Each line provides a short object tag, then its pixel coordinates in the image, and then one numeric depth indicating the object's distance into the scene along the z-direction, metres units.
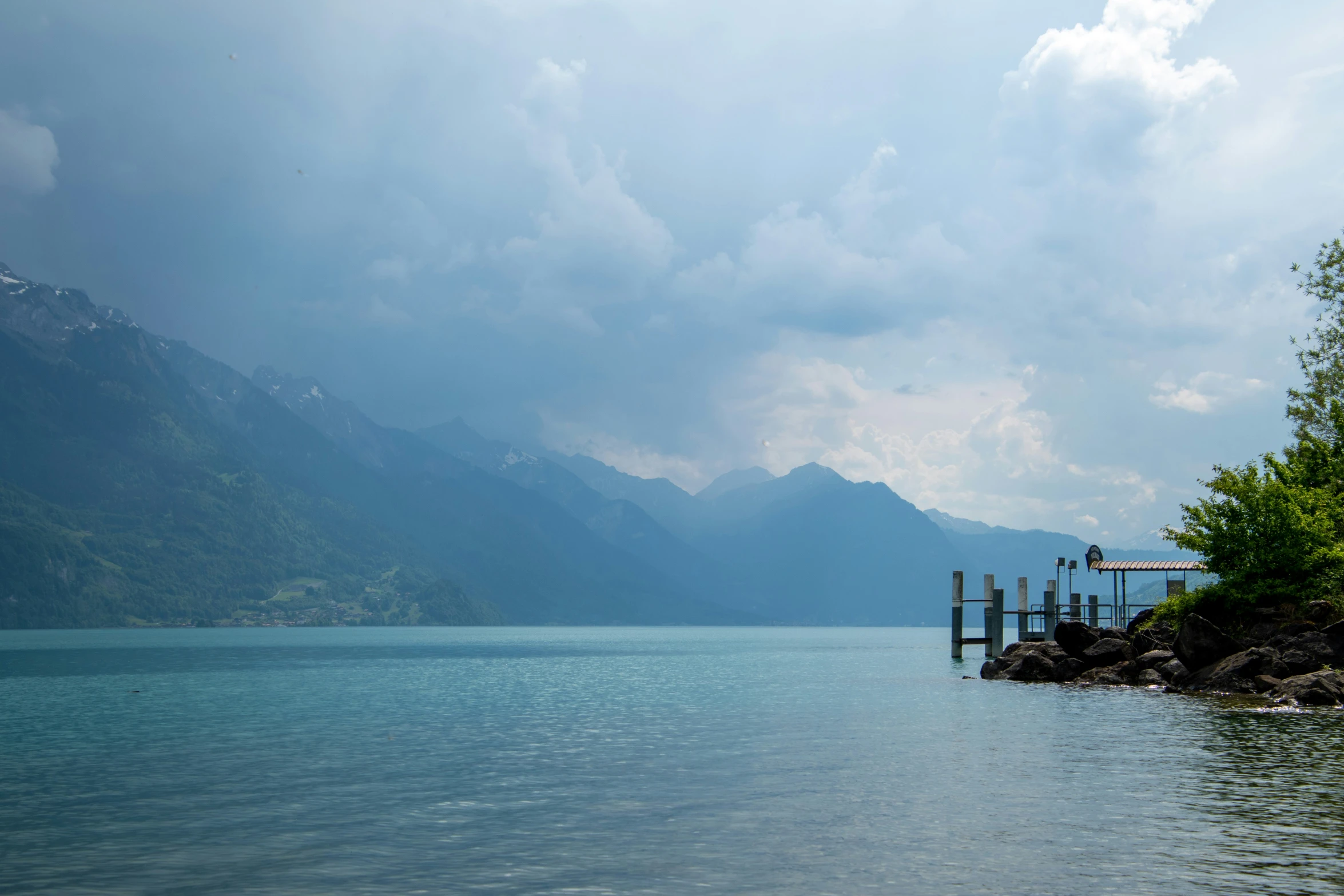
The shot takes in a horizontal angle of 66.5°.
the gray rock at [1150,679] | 49.25
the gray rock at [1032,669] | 56.78
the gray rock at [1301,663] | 41.75
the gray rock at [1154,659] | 50.86
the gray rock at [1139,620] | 58.47
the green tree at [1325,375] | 63.34
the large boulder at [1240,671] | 43.28
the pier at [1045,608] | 70.56
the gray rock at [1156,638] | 54.29
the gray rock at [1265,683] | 41.34
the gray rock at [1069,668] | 55.09
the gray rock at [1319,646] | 41.75
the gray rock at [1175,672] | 47.65
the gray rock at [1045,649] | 56.78
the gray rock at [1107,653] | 53.88
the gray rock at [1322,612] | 44.53
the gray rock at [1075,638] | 56.09
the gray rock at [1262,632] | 45.94
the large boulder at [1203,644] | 46.62
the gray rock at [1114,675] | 51.62
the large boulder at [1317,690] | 38.66
